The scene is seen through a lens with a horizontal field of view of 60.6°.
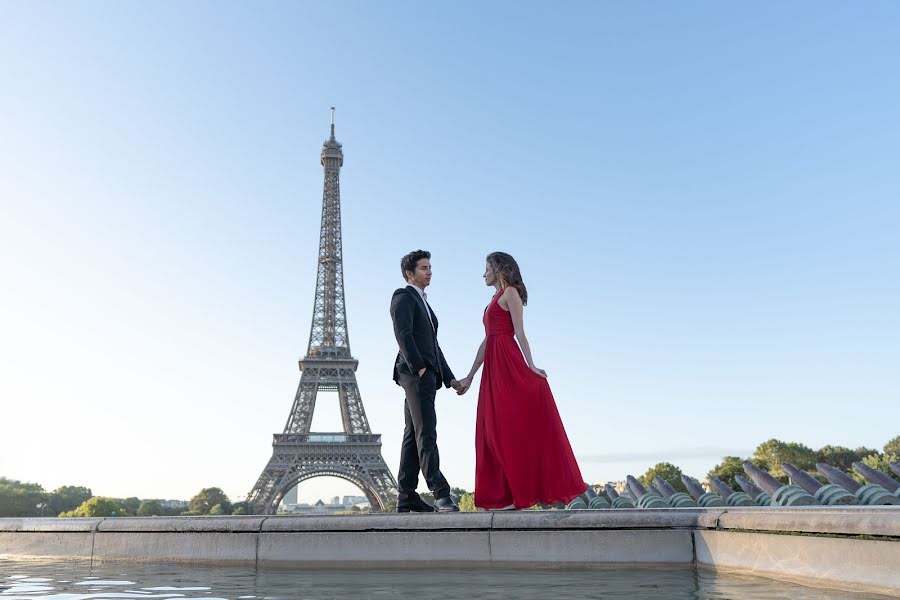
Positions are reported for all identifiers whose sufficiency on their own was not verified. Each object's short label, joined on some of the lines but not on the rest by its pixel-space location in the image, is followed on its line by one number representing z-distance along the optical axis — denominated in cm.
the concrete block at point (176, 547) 701
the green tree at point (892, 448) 6707
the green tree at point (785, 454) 7012
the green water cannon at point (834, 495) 971
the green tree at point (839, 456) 7031
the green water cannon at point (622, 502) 1303
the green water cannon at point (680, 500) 1230
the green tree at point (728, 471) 6066
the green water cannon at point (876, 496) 935
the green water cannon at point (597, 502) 1407
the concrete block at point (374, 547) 635
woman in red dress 743
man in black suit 734
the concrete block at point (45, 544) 798
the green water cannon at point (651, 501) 1281
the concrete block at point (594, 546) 597
